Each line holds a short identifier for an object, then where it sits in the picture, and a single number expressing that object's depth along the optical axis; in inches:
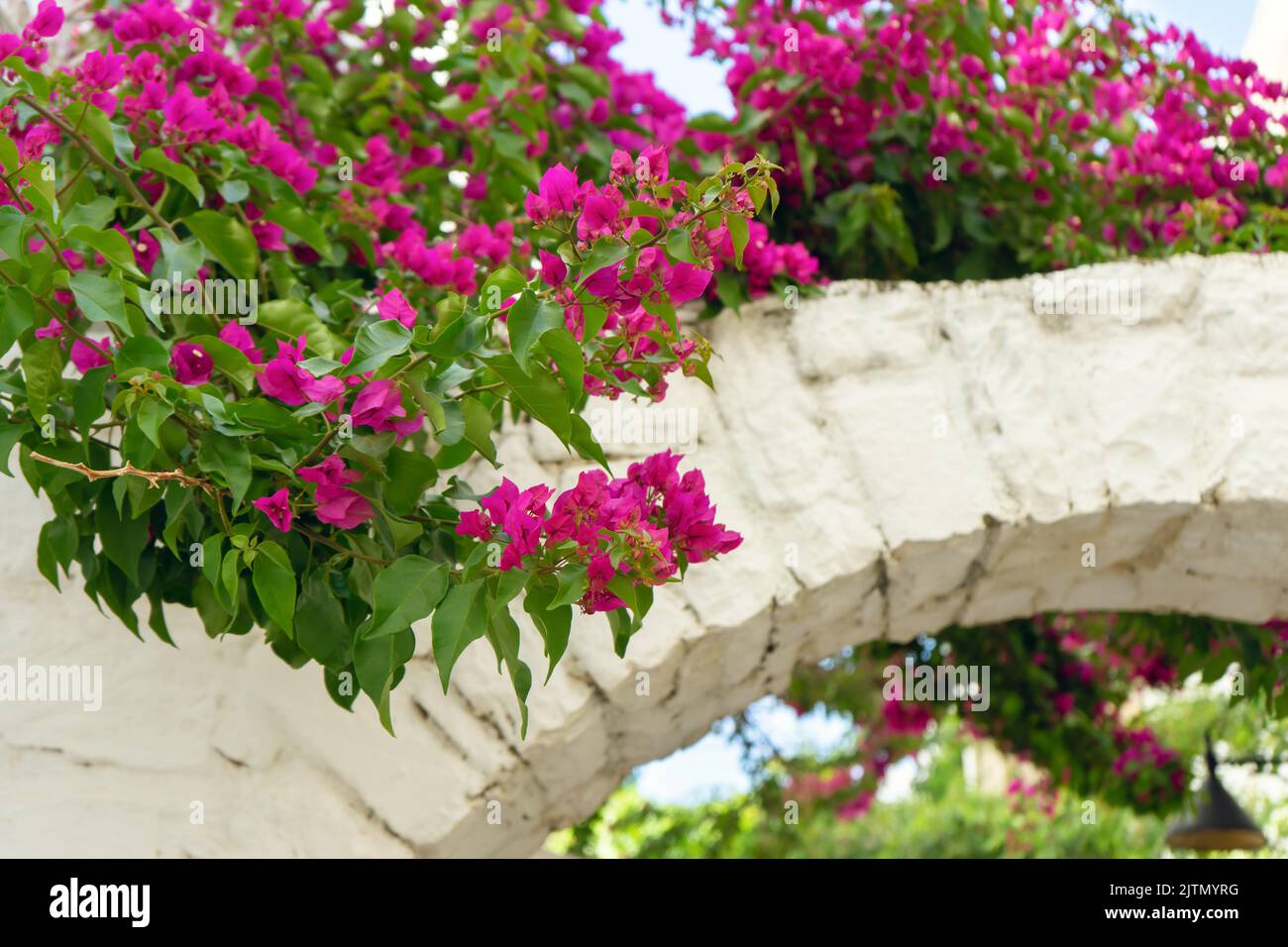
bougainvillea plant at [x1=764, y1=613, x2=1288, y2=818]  110.8
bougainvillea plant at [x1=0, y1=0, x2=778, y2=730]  42.2
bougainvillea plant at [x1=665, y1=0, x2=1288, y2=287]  77.7
